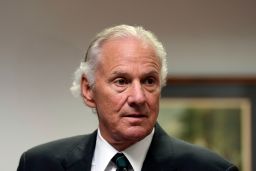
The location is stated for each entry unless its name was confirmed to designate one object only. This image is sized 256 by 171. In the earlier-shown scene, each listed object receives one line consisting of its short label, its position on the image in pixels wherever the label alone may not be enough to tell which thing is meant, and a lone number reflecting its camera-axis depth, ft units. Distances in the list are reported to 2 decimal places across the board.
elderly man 7.02
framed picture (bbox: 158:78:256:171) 9.13
